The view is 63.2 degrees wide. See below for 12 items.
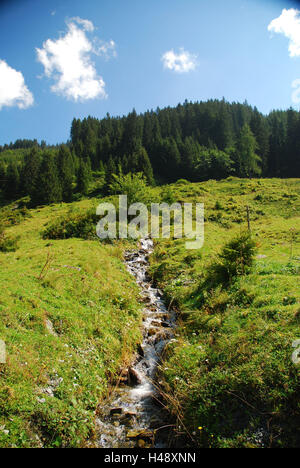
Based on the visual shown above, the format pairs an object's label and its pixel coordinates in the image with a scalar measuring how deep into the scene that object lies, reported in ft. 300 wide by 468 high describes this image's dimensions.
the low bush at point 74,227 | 81.25
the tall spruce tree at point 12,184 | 252.83
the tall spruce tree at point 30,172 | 227.12
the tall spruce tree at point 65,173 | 222.91
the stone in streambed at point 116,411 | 23.72
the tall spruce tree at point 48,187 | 202.80
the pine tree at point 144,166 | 240.32
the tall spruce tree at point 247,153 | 220.23
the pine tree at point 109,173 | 213.01
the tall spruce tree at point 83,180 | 226.17
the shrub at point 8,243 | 65.46
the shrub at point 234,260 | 42.70
